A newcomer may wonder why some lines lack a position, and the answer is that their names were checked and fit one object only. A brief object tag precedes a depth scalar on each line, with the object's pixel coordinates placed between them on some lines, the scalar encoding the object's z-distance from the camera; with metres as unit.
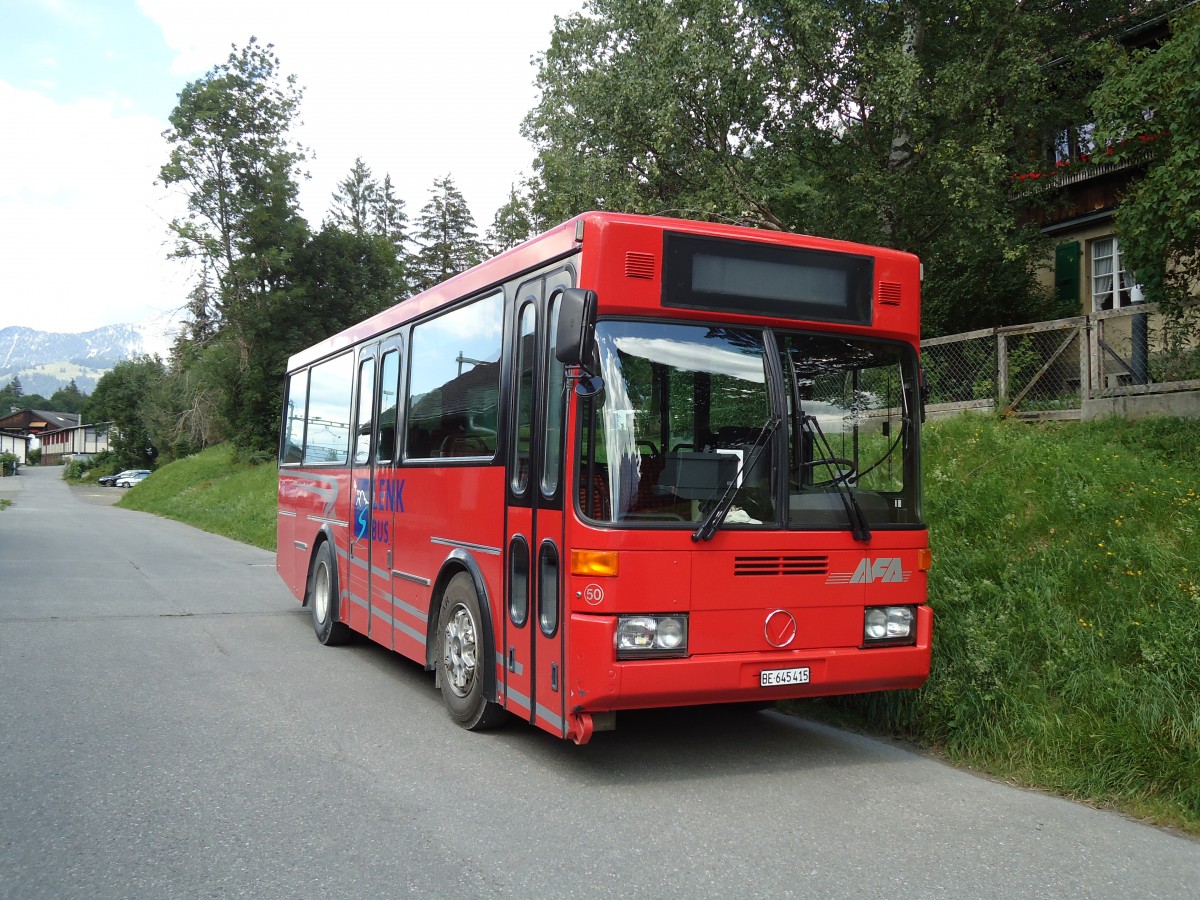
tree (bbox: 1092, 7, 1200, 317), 10.73
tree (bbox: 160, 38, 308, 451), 45.88
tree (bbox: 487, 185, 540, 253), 38.28
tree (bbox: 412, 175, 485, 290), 71.12
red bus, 5.49
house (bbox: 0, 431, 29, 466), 155.88
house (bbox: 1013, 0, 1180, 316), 20.56
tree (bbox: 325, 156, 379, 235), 73.75
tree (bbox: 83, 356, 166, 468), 85.69
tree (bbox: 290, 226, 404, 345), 47.78
